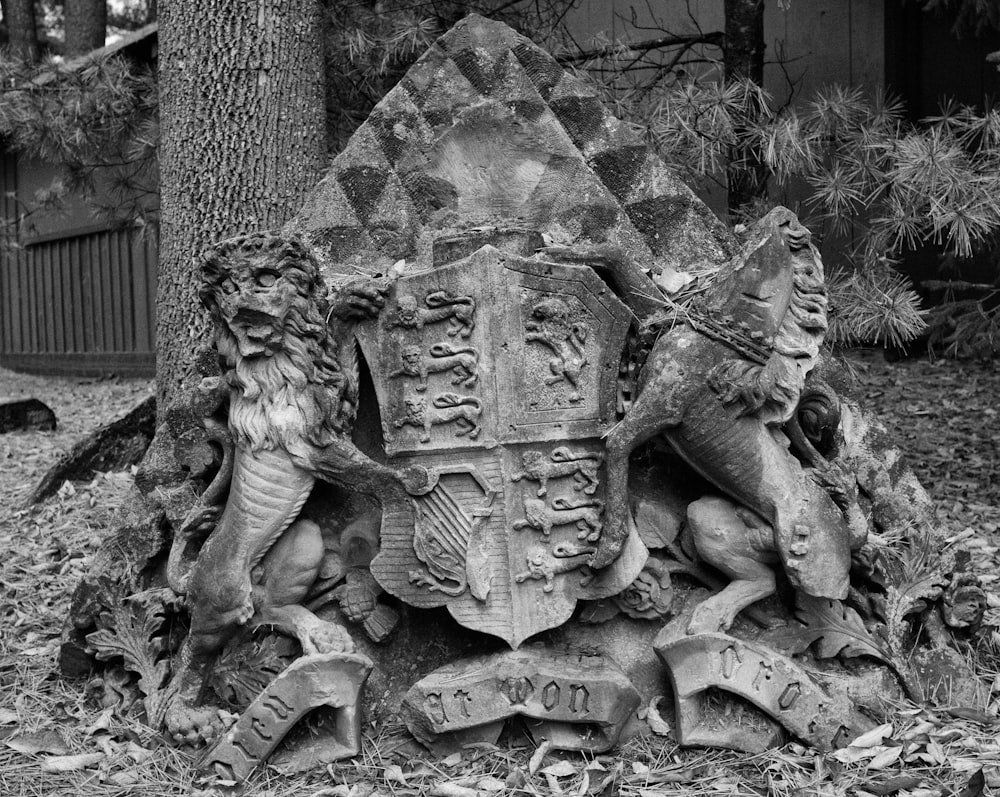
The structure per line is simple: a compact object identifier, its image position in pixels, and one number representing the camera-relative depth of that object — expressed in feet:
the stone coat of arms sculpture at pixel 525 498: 10.32
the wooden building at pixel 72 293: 36.06
